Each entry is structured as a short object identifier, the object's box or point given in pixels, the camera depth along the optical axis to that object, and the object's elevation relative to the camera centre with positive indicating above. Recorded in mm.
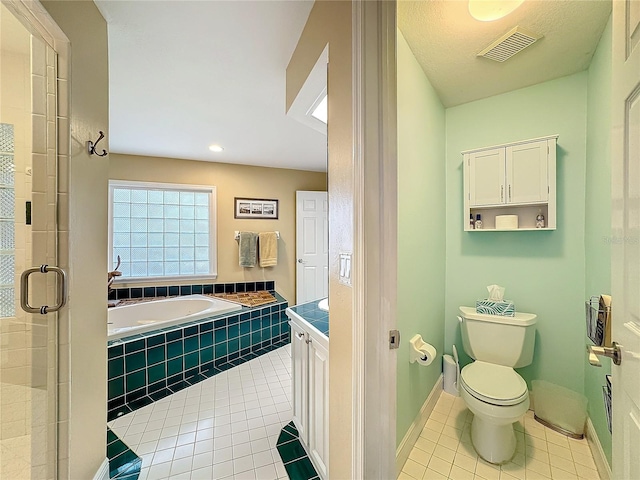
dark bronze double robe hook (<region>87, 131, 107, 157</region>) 1228 +433
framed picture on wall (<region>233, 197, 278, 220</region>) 3934 +478
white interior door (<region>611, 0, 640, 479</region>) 607 +13
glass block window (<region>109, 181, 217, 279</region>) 3404 +133
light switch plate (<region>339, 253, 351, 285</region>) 918 -102
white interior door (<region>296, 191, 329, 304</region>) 4148 -68
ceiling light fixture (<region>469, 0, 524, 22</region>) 1215 +1078
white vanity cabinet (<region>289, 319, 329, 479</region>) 1249 -800
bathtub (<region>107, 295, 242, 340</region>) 2885 -821
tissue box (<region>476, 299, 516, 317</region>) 1886 -487
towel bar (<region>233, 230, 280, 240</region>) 3886 +66
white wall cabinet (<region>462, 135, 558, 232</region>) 1786 +412
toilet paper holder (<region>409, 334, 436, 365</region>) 1467 -624
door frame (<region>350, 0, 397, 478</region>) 845 +28
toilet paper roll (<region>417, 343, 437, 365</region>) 1464 -641
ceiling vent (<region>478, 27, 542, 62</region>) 1382 +1076
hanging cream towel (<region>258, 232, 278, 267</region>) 3934 -138
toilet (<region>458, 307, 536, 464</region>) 1432 -838
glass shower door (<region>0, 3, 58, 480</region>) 1003 -22
